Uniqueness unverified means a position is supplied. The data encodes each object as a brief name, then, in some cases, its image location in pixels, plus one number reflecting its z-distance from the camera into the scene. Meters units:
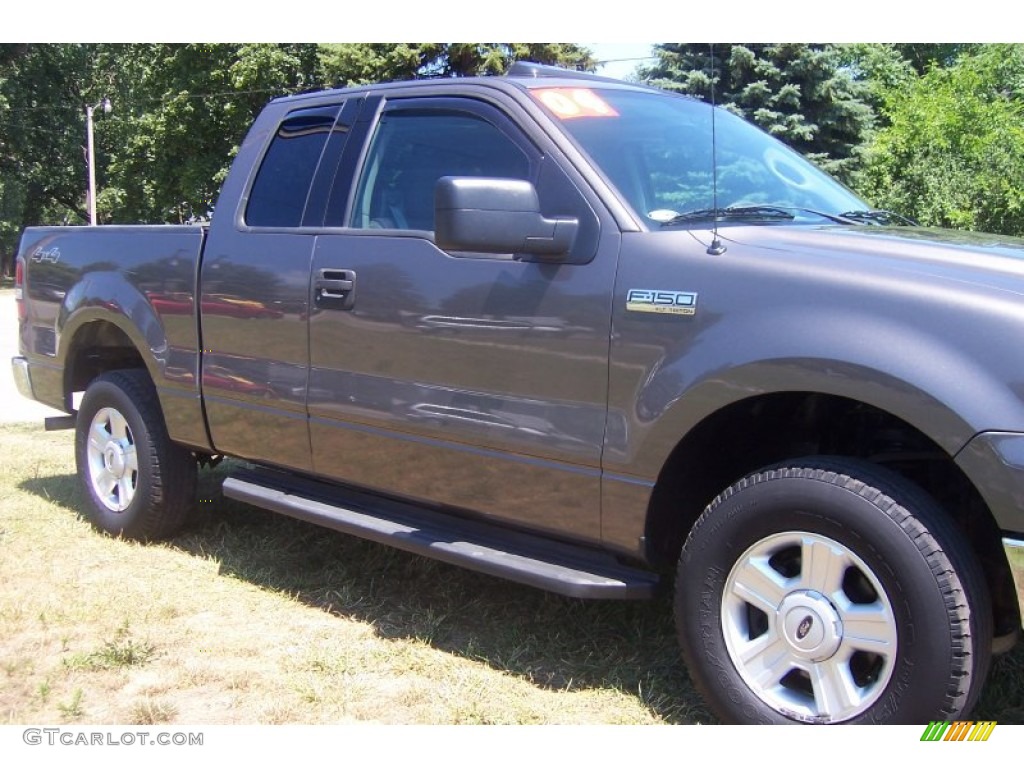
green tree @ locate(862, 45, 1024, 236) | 12.15
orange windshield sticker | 3.50
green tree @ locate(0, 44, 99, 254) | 43.03
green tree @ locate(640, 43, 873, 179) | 16.86
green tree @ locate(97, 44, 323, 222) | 30.03
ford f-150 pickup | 2.50
